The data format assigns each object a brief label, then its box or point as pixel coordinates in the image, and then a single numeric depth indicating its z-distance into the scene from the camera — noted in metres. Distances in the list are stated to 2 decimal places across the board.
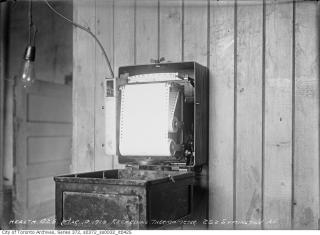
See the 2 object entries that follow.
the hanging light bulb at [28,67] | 2.36
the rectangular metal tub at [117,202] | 1.70
